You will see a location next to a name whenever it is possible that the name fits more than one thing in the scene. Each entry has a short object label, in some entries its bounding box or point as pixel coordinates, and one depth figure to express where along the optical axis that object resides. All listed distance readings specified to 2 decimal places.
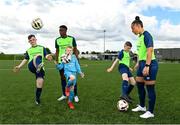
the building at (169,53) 57.13
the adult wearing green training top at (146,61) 3.83
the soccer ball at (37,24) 5.76
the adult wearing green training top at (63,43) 5.07
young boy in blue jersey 4.66
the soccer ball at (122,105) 4.28
